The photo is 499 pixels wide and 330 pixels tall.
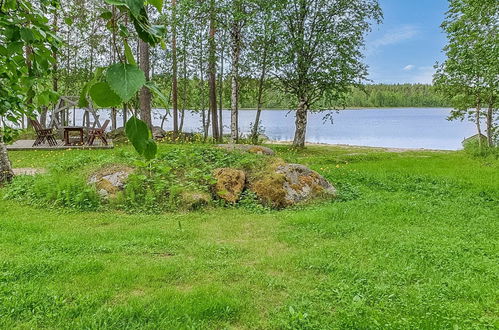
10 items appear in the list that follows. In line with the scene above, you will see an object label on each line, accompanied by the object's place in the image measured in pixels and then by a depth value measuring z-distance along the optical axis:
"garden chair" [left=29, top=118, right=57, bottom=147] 12.32
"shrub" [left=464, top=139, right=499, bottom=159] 12.09
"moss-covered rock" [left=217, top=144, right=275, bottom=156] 7.67
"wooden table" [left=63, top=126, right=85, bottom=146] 12.53
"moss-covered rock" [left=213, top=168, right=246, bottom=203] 5.68
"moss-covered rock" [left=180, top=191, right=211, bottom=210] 5.41
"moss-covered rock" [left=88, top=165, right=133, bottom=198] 5.58
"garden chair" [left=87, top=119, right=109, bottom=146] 12.56
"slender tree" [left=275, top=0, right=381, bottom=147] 13.37
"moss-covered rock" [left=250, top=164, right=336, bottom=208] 5.71
